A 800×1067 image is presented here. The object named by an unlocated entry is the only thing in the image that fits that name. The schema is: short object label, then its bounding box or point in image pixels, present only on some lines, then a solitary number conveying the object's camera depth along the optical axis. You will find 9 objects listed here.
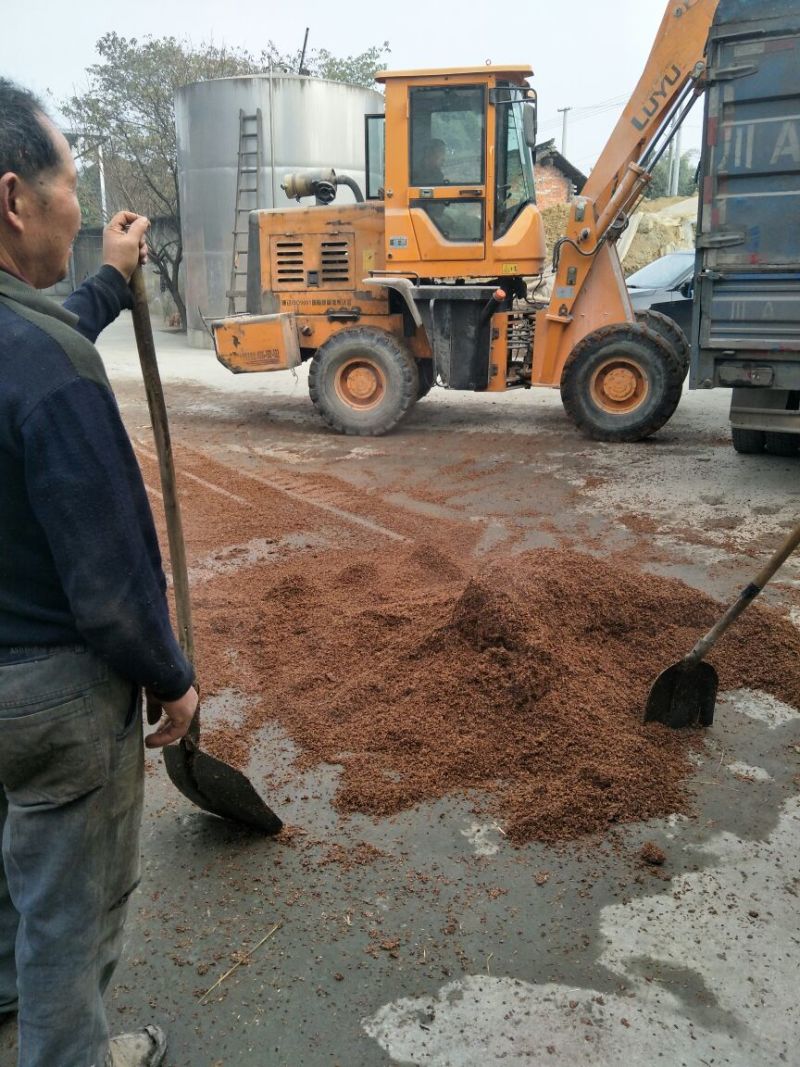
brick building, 27.02
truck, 6.10
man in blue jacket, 1.51
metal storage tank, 16.53
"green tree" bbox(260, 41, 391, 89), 25.88
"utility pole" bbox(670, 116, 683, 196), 32.57
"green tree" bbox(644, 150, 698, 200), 38.81
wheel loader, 8.30
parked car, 12.04
